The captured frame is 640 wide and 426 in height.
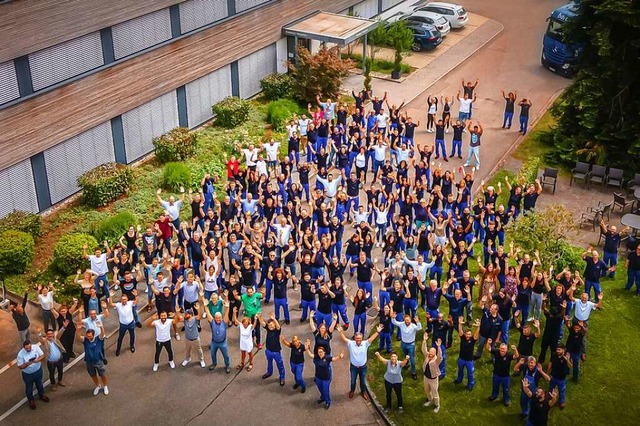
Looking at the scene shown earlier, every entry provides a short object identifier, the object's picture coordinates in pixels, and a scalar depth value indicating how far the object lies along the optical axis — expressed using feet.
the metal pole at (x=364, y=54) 115.75
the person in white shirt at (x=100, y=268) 63.77
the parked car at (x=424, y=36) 127.54
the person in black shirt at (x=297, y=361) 53.78
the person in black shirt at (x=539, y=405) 49.16
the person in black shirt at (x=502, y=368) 53.01
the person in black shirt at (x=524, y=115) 96.17
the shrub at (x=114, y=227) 73.36
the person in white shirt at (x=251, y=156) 81.20
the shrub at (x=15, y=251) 68.85
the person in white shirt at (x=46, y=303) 59.82
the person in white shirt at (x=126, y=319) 57.88
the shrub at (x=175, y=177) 83.87
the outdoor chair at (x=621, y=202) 79.51
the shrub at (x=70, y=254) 68.08
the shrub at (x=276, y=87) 107.65
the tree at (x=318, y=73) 104.27
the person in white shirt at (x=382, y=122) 91.97
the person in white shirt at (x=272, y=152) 85.25
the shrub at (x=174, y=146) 89.10
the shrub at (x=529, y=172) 77.82
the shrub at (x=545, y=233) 64.49
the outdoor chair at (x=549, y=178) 85.56
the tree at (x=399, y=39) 116.67
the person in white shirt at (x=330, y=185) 76.74
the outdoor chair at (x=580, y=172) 87.86
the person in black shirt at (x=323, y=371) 52.85
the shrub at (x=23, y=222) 72.13
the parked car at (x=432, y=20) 130.11
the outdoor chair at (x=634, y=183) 83.22
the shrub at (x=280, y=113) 99.86
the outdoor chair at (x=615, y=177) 86.28
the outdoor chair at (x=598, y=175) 86.94
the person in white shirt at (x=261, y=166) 81.05
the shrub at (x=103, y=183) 79.82
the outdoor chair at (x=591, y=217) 79.30
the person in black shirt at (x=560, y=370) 51.90
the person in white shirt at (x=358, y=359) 53.42
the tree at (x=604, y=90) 83.41
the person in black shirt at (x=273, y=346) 54.44
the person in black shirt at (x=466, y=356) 54.13
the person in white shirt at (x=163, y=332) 56.18
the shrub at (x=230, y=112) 98.27
